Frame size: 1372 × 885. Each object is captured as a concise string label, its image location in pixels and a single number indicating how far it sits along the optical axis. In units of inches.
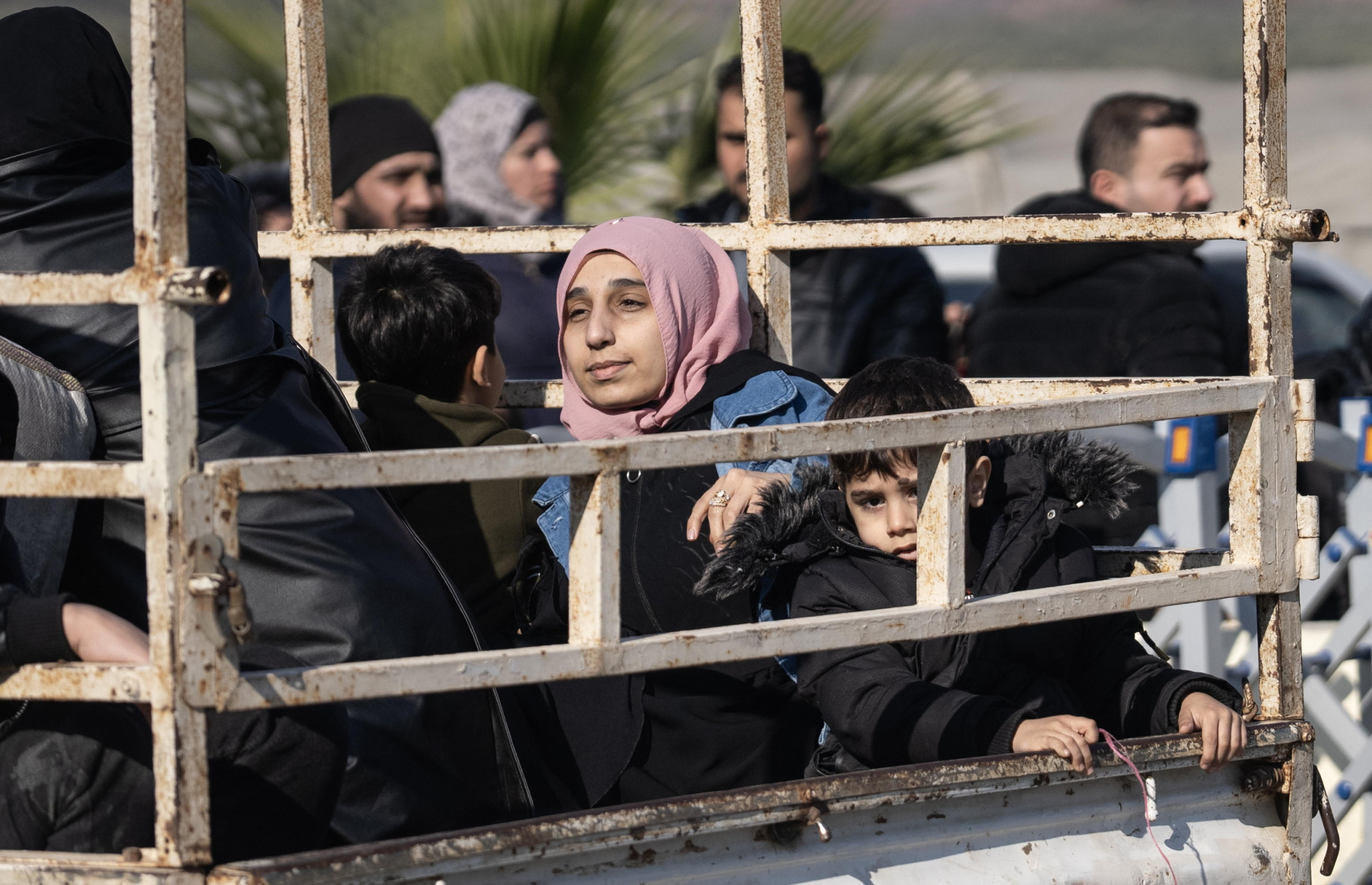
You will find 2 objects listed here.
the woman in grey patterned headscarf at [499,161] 475.5
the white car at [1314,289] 690.2
